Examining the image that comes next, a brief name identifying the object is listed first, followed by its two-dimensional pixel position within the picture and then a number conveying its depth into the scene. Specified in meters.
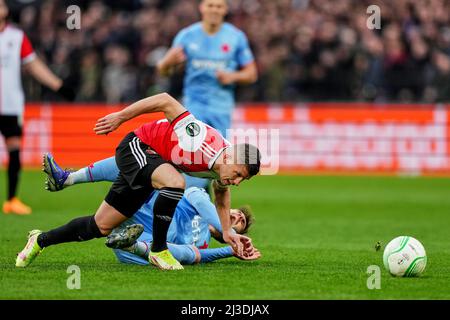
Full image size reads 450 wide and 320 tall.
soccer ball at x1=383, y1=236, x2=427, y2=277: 15.92
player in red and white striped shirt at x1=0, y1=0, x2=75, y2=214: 26.72
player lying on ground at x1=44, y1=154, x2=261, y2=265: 17.17
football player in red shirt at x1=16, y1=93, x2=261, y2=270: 15.76
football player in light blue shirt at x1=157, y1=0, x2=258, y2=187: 25.81
